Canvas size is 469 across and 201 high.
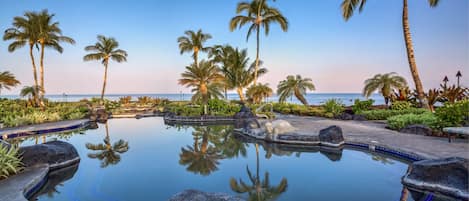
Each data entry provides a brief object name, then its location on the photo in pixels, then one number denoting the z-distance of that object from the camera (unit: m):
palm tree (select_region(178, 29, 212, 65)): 23.66
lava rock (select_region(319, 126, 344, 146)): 7.18
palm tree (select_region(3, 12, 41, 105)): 17.33
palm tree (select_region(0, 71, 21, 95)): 15.43
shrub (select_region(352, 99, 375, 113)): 13.55
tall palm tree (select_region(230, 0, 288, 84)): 18.77
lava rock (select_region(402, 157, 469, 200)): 3.55
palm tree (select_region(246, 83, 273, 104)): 19.55
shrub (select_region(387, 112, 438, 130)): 8.55
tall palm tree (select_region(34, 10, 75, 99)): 17.84
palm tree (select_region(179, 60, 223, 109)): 15.16
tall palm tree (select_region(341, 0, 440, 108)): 10.54
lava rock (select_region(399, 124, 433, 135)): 7.57
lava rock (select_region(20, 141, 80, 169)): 5.02
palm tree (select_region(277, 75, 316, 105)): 18.69
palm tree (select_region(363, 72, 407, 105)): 15.46
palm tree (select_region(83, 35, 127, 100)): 23.97
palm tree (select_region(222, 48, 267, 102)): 22.17
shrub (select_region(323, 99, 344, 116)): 14.00
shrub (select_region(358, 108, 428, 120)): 11.47
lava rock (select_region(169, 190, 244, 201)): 2.53
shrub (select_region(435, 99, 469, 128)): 6.80
